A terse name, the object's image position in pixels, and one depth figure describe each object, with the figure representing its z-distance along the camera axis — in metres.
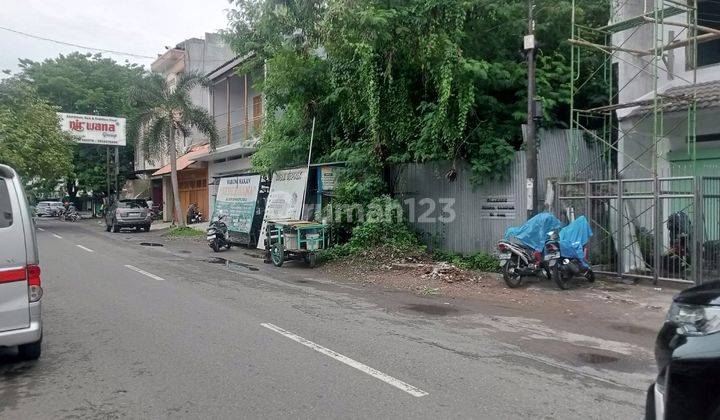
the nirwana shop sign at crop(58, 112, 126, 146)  36.69
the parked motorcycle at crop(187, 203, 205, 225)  31.33
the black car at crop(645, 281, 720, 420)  2.75
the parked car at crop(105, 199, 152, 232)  28.25
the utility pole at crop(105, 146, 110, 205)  39.56
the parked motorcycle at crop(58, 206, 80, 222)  42.50
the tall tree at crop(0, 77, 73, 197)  26.91
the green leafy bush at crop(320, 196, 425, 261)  13.88
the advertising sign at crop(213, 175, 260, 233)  19.14
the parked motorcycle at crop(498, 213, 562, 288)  11.10
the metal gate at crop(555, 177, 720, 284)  10.32
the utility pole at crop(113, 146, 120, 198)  39.69
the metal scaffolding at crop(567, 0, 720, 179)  11.80
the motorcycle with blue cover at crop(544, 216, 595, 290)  10.86
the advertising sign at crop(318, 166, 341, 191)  15.59
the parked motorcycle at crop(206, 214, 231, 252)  18.94
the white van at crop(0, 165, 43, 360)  5.19
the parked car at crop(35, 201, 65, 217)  49.56
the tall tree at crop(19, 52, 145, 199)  39.84
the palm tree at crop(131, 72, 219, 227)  26.22
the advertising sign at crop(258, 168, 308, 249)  16.09
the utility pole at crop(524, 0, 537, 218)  11.85
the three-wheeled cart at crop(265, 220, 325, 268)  14.27
